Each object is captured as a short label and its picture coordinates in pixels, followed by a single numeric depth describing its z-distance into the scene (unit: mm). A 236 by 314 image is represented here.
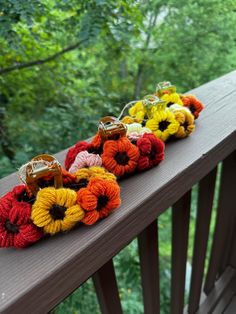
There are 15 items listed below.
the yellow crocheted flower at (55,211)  315
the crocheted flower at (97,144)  434
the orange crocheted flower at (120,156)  404
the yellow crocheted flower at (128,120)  506
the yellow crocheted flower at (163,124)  495
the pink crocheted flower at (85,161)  398
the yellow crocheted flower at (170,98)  561
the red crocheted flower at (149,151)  426
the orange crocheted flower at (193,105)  572
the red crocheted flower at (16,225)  308
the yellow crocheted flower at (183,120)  508
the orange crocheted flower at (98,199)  334
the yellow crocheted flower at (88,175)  370
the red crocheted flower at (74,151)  429
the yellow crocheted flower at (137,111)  519
